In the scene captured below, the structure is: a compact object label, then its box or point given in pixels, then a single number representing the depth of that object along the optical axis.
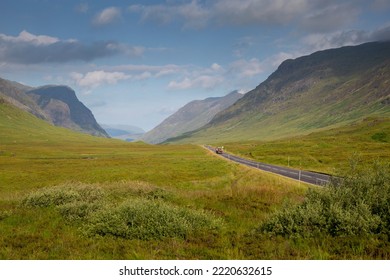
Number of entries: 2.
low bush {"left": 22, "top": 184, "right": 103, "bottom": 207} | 19.78
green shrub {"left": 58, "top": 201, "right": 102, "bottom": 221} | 15.97
